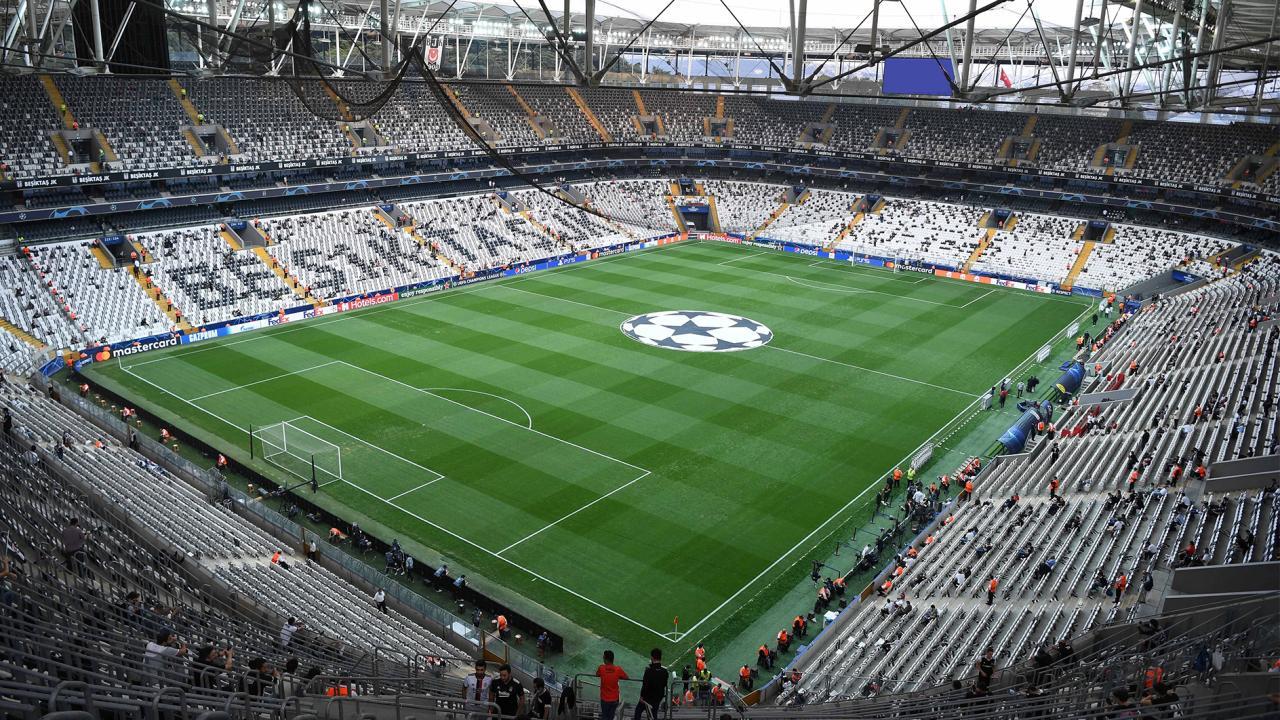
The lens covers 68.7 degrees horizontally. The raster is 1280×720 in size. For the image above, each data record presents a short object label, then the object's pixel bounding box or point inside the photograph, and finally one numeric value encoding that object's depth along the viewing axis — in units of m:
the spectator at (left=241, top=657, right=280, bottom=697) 11.01
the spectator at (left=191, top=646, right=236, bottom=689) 10.27
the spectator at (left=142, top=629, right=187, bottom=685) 9.73
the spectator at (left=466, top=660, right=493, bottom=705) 11.59
